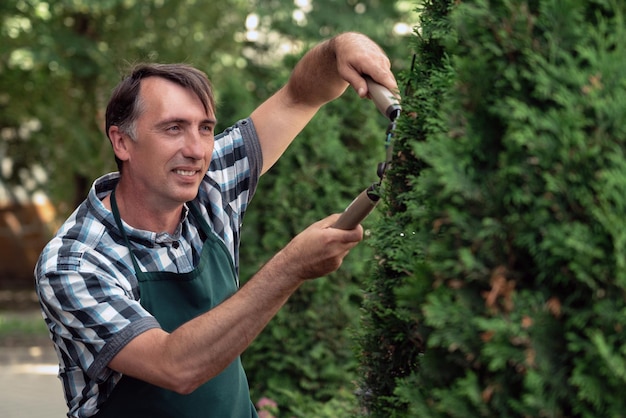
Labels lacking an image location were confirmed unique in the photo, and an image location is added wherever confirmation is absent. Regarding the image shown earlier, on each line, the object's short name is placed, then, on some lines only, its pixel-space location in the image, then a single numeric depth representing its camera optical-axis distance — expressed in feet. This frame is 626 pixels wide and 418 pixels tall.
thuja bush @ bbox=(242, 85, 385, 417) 17.43
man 7.31
